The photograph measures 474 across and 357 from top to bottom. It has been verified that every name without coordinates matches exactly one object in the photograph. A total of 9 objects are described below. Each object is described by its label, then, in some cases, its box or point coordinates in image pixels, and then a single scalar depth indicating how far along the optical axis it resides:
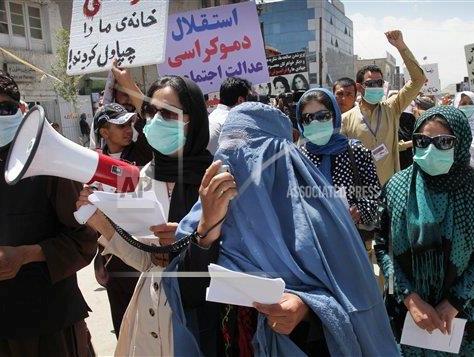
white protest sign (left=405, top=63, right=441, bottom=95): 10.52
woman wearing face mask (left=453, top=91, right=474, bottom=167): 4.88
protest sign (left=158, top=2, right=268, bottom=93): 4.13
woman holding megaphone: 1.39
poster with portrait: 9.02
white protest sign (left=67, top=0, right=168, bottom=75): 3.13
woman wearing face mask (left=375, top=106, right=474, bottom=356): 1.92
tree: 16.64
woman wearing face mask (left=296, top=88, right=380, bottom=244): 2.72
